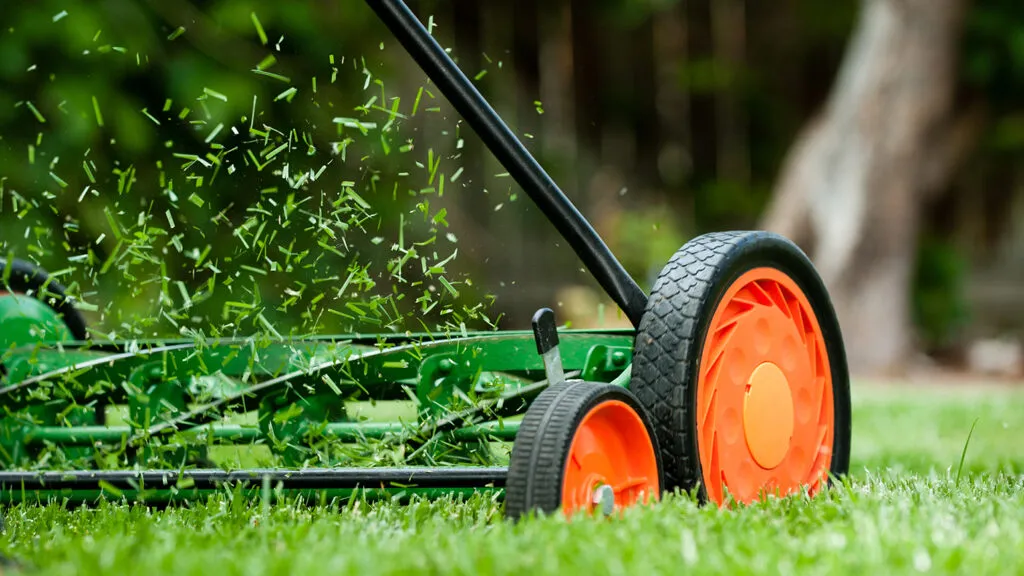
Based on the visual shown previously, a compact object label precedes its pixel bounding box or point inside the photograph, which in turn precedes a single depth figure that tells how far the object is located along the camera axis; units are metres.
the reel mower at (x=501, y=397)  2.85
